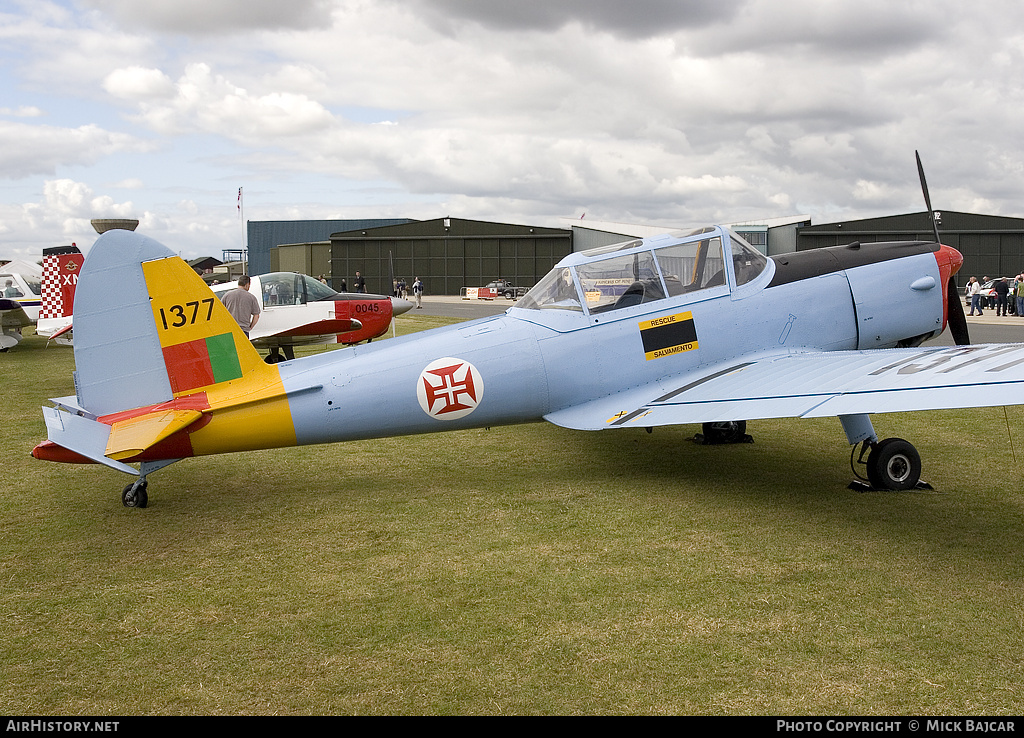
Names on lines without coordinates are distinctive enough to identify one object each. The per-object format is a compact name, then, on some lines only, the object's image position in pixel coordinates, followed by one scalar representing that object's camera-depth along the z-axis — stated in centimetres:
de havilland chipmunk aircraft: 550
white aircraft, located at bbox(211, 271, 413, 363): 1450
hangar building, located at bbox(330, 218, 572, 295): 5581
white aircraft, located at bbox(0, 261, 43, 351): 1998
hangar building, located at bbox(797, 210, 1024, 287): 4906
